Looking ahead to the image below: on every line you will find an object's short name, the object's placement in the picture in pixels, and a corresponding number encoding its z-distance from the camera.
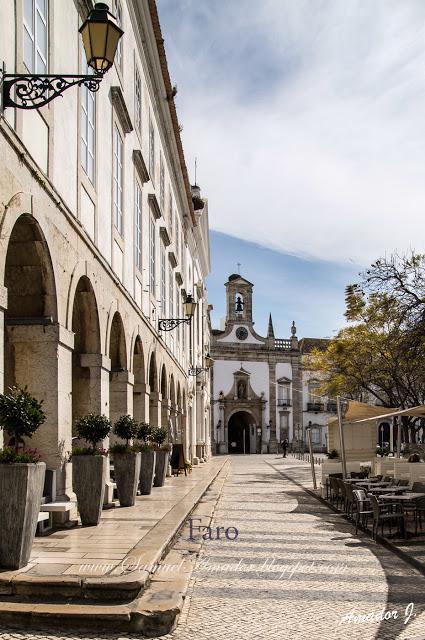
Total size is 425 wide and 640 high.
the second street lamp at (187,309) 22.52
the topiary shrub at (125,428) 13.05
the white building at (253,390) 72.88
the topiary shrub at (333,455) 21.26
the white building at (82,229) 8.93
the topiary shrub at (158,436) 16.01
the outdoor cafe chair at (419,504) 11.56
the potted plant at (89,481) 9.56
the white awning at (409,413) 17.08
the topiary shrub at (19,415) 6.78
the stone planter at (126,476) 12.47
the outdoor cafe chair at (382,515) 10.78
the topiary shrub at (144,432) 14.46
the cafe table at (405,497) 11.78
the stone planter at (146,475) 14.91
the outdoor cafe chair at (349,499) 12.78
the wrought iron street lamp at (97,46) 6.95
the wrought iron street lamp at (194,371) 37.14
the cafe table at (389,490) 13.49
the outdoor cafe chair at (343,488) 13.48
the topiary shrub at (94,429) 10.38
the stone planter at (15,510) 6.36
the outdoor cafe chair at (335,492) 15.30
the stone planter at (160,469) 17.39
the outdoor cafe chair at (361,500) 11.71
